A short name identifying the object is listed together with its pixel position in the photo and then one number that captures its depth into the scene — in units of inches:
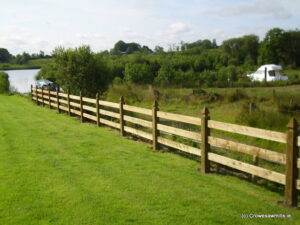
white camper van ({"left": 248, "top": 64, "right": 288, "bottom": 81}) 2486.7
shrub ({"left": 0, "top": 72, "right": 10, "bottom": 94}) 1732.3
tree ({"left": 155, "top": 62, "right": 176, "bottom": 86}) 2372.7
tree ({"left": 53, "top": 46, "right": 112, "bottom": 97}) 941.2
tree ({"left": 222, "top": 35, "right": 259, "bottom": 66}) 3855.8
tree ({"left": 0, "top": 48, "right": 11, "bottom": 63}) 4980.3
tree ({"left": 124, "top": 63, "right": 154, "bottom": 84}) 2351.9
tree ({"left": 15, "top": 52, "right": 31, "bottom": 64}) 4793.3
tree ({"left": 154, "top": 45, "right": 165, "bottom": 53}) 4912.6
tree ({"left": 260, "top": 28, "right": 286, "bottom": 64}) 3355.8
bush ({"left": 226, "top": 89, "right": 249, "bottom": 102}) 1259.8
